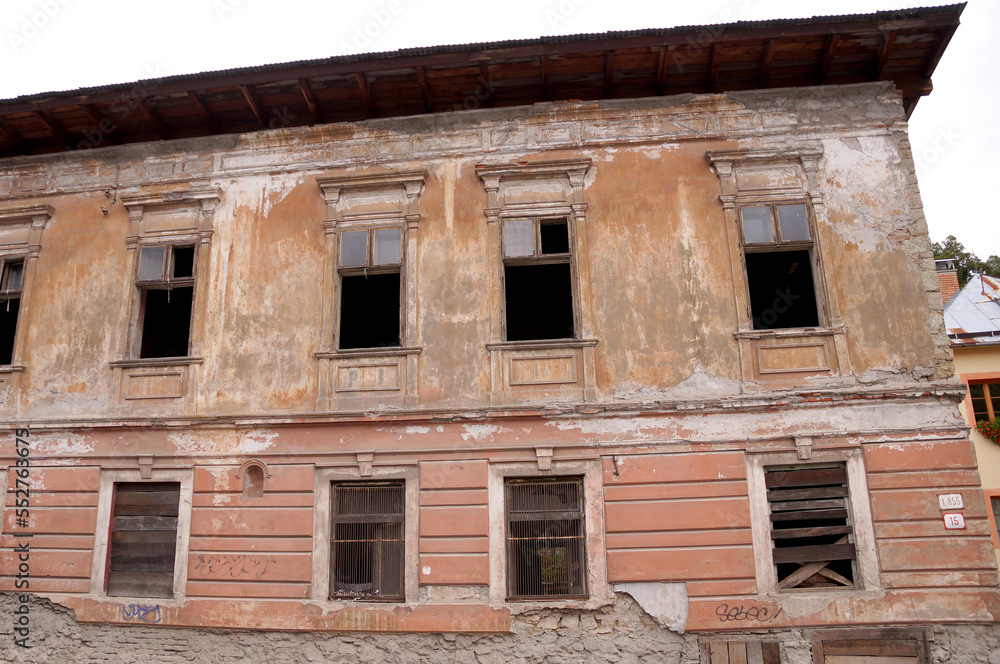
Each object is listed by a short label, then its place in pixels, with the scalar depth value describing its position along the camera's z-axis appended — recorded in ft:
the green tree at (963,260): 85.40
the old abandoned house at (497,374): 23.21
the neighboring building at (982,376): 45.32
